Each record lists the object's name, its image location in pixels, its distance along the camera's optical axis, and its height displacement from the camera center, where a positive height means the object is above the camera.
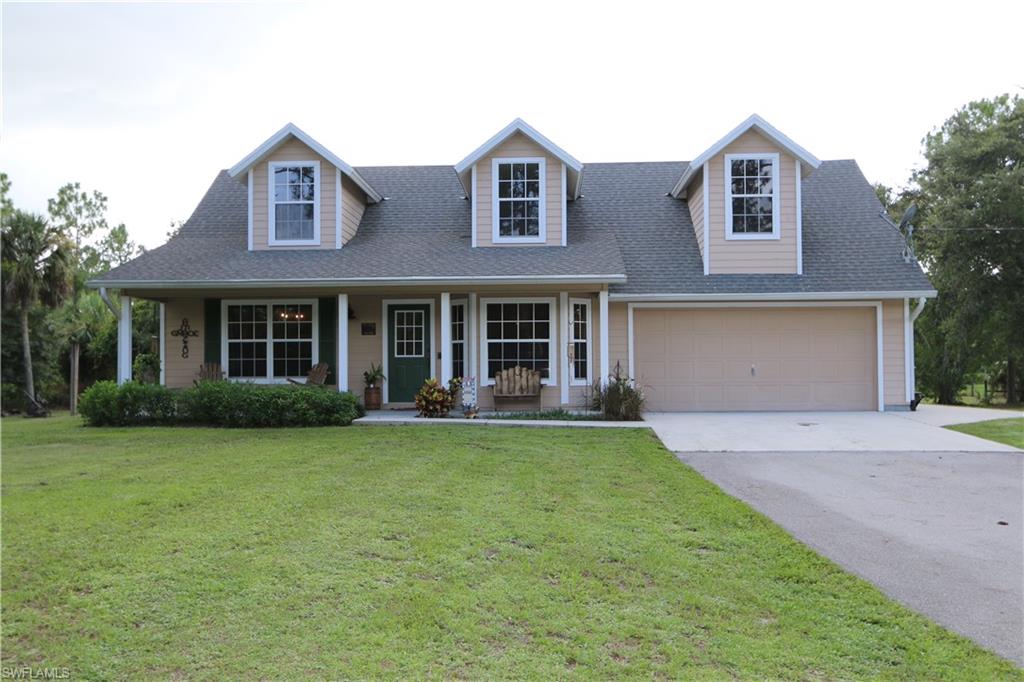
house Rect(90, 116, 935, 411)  13.38 +1.14
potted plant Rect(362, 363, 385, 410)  13.44 -0.64
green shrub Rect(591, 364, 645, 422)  11.84 -0.85
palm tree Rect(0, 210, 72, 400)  19.69 +2.91
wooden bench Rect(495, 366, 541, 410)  12.84 -0.56
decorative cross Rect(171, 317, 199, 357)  14.05 +0.53
